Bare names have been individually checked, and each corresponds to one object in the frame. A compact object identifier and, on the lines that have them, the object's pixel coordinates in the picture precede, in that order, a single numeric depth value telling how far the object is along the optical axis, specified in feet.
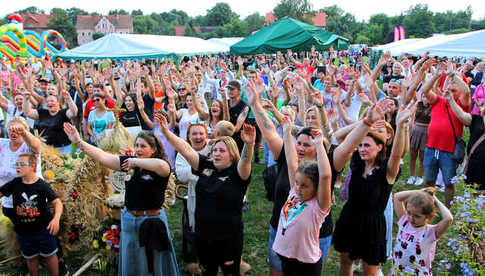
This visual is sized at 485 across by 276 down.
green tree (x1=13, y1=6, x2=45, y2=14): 399.03
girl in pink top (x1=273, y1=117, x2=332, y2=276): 8.50
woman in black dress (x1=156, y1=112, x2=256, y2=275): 10.19
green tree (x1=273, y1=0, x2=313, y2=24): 233.99
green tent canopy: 40.22
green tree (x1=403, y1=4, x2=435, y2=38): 210.38
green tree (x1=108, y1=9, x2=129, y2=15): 406.00
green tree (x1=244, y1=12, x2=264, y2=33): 254.47
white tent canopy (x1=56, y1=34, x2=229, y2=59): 54.39
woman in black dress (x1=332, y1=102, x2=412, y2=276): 10.05
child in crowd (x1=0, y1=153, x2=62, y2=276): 11.41
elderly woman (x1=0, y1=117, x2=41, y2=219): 12.08
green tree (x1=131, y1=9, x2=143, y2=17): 444.96
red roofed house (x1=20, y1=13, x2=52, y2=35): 317.05
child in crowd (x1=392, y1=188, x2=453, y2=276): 9.39
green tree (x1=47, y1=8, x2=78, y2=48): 214.48
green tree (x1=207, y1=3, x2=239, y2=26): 356.79
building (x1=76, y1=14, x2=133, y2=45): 348.28
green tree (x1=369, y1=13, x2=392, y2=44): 219.98
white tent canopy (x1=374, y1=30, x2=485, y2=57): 33.91
